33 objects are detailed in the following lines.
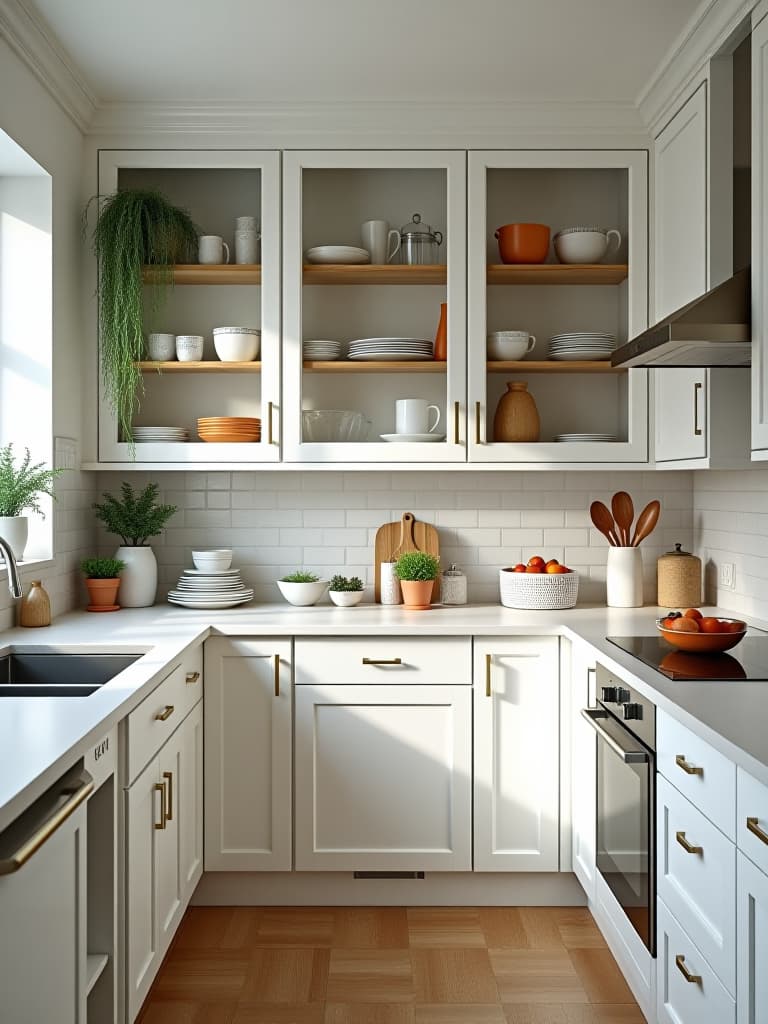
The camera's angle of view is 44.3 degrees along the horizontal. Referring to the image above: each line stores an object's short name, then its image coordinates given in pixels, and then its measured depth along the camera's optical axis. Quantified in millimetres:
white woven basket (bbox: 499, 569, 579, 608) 3307
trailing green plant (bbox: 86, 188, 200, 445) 3186
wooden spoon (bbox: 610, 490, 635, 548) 3519
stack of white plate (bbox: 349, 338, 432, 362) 3322
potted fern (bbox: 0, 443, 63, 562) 2781
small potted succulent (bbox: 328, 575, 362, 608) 3352
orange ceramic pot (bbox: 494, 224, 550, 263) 3326
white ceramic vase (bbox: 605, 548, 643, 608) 3426
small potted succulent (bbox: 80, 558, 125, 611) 3275
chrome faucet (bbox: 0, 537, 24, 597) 2152
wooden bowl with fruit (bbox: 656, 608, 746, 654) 2395
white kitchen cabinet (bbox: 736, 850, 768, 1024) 1548
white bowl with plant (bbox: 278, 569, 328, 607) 3352
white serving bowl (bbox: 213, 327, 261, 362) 3283
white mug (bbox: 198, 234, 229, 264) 3342
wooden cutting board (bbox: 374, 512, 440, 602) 3588
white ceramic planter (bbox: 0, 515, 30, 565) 2773
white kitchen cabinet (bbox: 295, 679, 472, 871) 3008
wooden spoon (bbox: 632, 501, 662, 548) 3480
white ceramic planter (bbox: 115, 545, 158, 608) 3367
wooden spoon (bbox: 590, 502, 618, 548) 3523
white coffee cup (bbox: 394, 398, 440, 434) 3309
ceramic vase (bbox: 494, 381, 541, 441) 3340
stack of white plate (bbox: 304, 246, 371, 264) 3312
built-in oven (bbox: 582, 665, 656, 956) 2184
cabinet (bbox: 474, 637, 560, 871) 3014
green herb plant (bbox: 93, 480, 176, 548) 3402
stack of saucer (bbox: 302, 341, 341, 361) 3324
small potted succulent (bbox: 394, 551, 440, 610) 3328
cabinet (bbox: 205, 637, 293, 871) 3002
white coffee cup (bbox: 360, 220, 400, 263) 3365
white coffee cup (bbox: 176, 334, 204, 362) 3330
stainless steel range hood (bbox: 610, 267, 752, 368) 2309
